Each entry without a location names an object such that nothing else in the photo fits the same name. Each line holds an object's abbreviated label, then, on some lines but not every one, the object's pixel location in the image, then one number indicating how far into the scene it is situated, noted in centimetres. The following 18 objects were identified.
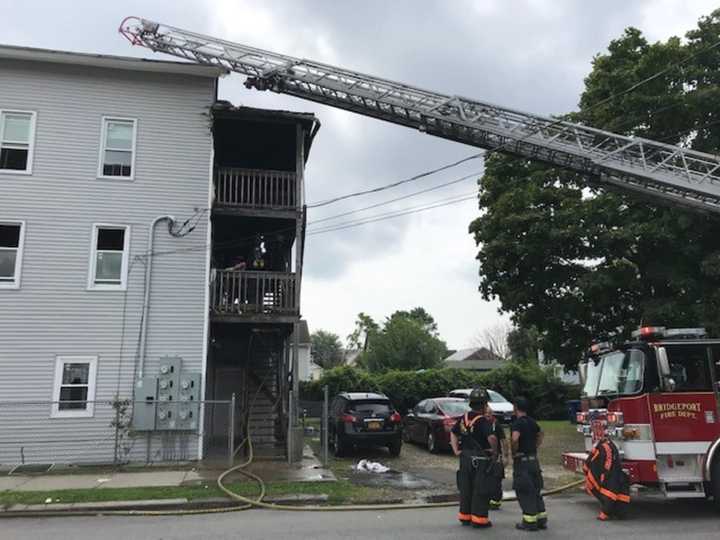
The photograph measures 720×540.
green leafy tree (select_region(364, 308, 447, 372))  5103
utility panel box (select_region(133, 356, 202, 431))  1321
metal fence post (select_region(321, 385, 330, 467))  1277
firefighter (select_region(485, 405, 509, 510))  725
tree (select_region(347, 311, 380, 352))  8188
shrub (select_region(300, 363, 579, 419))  2578
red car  1521
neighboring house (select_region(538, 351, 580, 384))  2067
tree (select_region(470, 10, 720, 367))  1619
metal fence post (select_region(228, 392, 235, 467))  1182
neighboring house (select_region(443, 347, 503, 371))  5856
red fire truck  779
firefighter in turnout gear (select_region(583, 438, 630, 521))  764
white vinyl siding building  1335
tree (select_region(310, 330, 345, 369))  9325
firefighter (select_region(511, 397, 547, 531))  712
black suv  1425
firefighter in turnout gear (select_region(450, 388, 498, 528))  720
